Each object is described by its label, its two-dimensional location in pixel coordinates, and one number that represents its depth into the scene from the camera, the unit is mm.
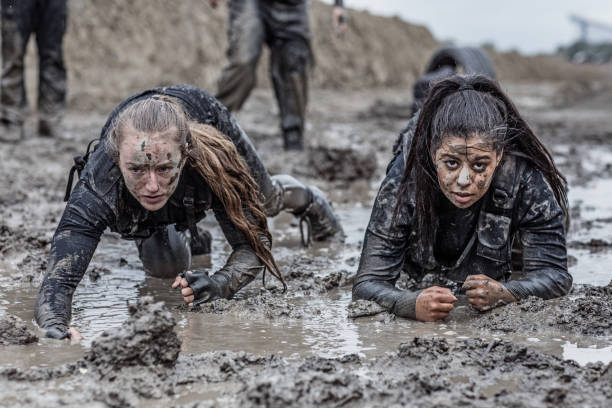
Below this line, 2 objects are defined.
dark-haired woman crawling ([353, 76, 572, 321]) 6492
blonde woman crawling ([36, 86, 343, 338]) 6426
